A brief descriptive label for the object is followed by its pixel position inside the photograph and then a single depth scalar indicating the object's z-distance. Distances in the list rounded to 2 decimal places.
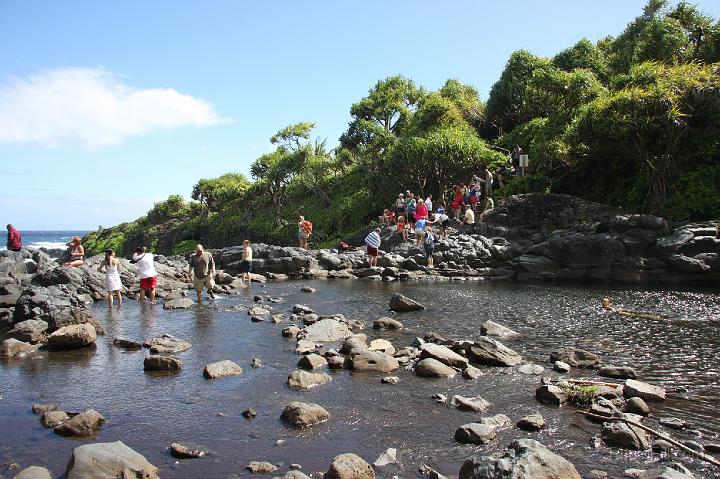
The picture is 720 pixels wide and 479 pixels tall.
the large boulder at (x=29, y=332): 15.26
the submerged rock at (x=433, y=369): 12.45
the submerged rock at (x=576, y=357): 13.34
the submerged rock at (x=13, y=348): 14.24
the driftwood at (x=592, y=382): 11.22
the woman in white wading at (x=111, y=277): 21.59
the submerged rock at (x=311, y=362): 13.24
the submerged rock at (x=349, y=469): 7.49
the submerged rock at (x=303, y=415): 9.60
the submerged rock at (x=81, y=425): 9.13
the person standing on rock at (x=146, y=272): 22.53
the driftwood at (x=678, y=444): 8.04
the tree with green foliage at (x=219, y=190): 72.56
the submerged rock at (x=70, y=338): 14.84
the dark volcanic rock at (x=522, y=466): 6.82
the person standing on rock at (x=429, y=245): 33.41
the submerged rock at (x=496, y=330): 16.89
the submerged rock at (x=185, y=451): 8.41
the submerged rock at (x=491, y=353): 13.48
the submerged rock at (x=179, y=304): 22.00
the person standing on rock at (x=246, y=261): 31.05
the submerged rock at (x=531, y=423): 9.41
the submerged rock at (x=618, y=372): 12.38
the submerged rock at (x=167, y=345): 14.59
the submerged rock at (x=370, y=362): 13.00
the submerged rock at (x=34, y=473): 7.31
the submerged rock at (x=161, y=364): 12.93
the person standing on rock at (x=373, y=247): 34.00
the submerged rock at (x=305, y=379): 11.74
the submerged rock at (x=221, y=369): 12.45
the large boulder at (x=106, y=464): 7.39
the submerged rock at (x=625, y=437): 8.57
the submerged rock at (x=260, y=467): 7.90
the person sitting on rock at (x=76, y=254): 26.30
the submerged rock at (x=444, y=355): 13.15
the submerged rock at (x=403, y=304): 21.30
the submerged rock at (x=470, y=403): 10.32
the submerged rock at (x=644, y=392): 10.73
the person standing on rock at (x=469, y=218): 37.41
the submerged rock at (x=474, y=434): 8.85
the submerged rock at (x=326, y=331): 16.19
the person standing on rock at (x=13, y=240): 29.57
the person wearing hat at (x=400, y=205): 41.16
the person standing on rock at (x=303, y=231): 39.94
